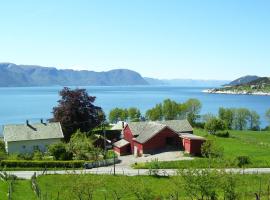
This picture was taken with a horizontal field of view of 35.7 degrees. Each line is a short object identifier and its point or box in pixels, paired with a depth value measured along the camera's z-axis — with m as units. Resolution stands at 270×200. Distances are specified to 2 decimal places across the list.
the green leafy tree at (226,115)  121.81
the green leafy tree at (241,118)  123.61
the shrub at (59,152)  57.72
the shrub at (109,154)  61.22
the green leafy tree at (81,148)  58.84
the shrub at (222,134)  82.88
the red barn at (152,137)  64.50
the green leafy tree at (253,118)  125.94
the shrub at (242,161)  52.41
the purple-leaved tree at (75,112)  74.31
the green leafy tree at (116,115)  118.19
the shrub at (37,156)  57.41
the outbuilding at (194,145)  60.62
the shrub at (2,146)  63.58
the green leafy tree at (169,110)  116.38
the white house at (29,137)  66.56
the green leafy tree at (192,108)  117.12
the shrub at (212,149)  55.41
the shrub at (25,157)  57.40
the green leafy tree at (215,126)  84.56
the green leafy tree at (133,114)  116.75
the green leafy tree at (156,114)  116.06
